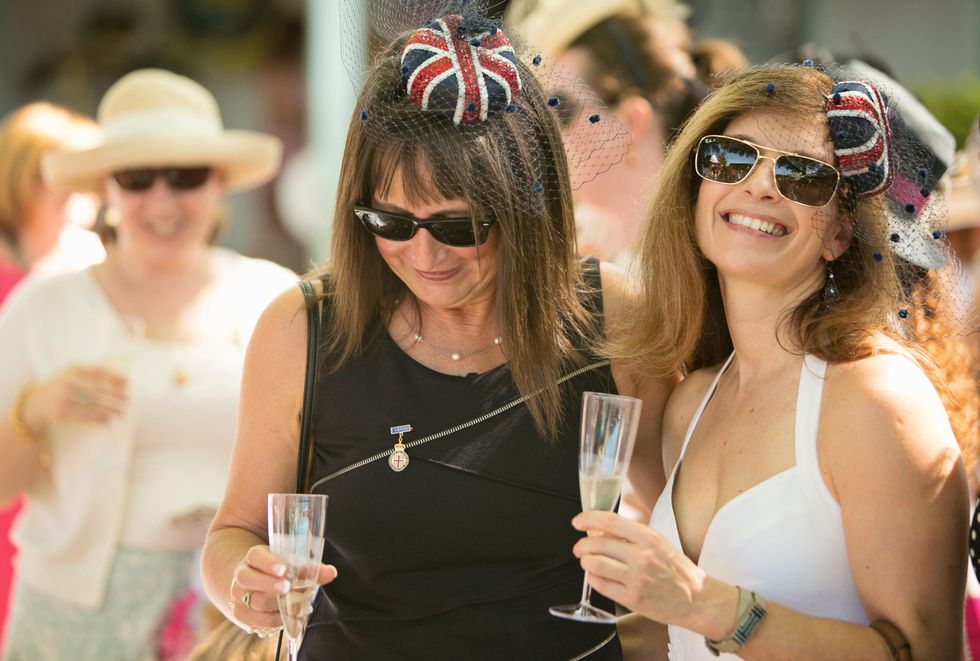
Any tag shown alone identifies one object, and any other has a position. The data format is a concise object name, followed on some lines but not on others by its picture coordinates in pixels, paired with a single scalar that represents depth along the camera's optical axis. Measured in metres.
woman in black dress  5.40
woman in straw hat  8.53
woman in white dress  4.61
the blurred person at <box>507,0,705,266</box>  9.21
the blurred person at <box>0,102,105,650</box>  11.04
